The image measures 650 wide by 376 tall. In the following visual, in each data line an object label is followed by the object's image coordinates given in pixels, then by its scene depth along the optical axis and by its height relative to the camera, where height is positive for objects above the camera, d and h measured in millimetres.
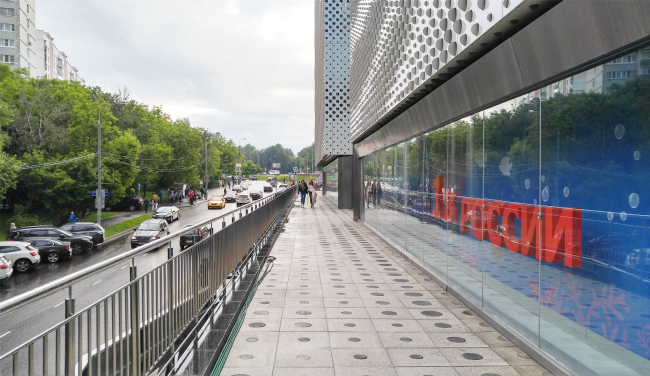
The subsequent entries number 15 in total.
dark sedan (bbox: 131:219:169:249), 25047 -2646
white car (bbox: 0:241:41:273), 20641 -3059
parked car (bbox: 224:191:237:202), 65012 -2520
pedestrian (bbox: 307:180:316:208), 39012 -1076
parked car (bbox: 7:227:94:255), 25547 -2868
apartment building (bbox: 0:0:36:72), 72375 +21164
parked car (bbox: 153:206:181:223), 39500 -2712
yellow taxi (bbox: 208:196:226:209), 54438 -2547
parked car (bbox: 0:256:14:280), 18469 -3243
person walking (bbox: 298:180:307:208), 39416 -946
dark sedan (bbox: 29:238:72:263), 23500 -3228
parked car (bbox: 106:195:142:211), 56094 -2715
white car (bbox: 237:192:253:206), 55581 -2165
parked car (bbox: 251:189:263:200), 62650 -1921
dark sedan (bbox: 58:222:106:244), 29039 -2885
